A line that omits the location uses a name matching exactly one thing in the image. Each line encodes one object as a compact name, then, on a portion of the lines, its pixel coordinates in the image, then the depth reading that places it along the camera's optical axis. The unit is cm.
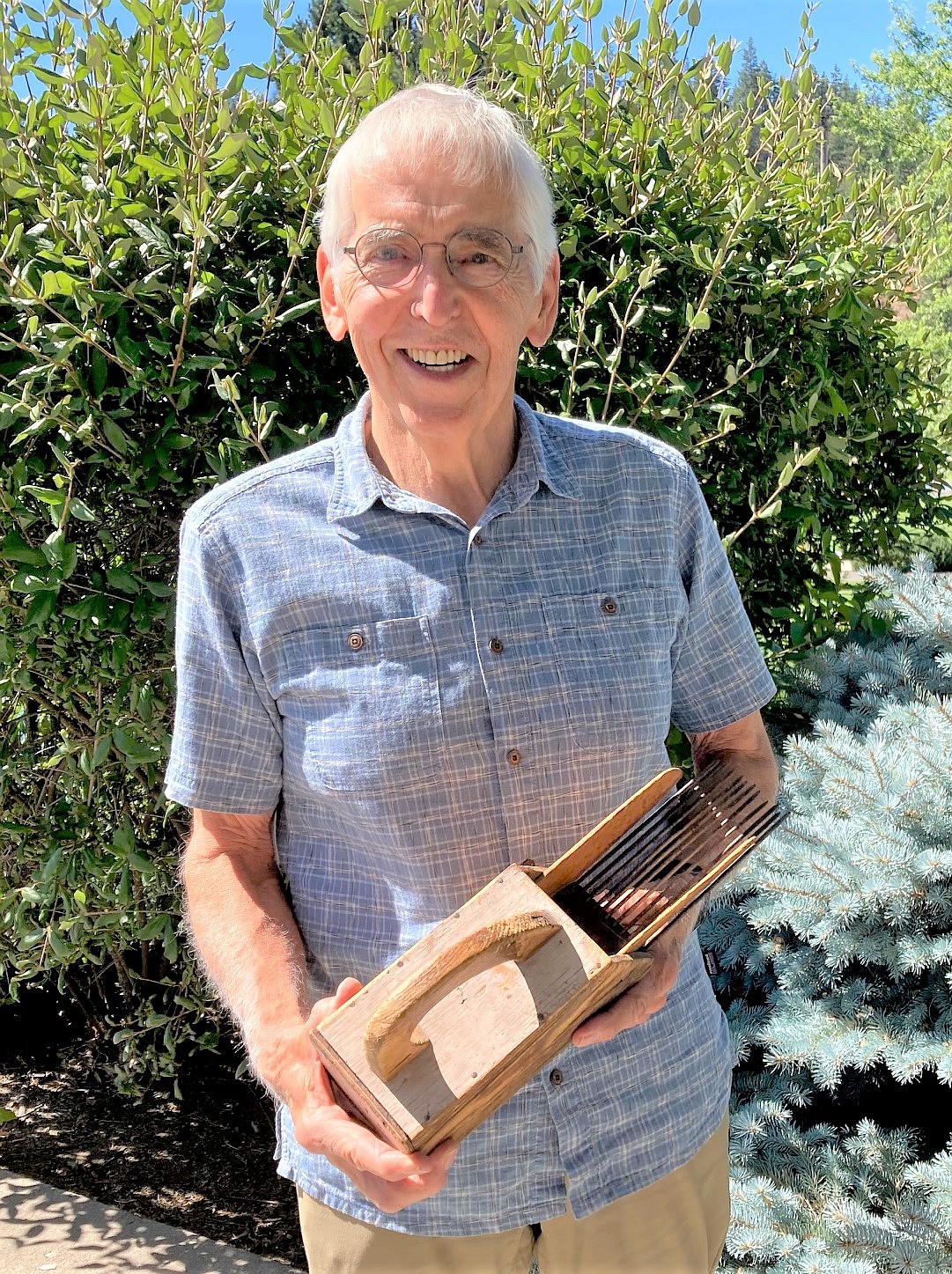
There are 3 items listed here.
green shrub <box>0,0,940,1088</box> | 252
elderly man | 155
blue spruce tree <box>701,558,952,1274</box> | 246
